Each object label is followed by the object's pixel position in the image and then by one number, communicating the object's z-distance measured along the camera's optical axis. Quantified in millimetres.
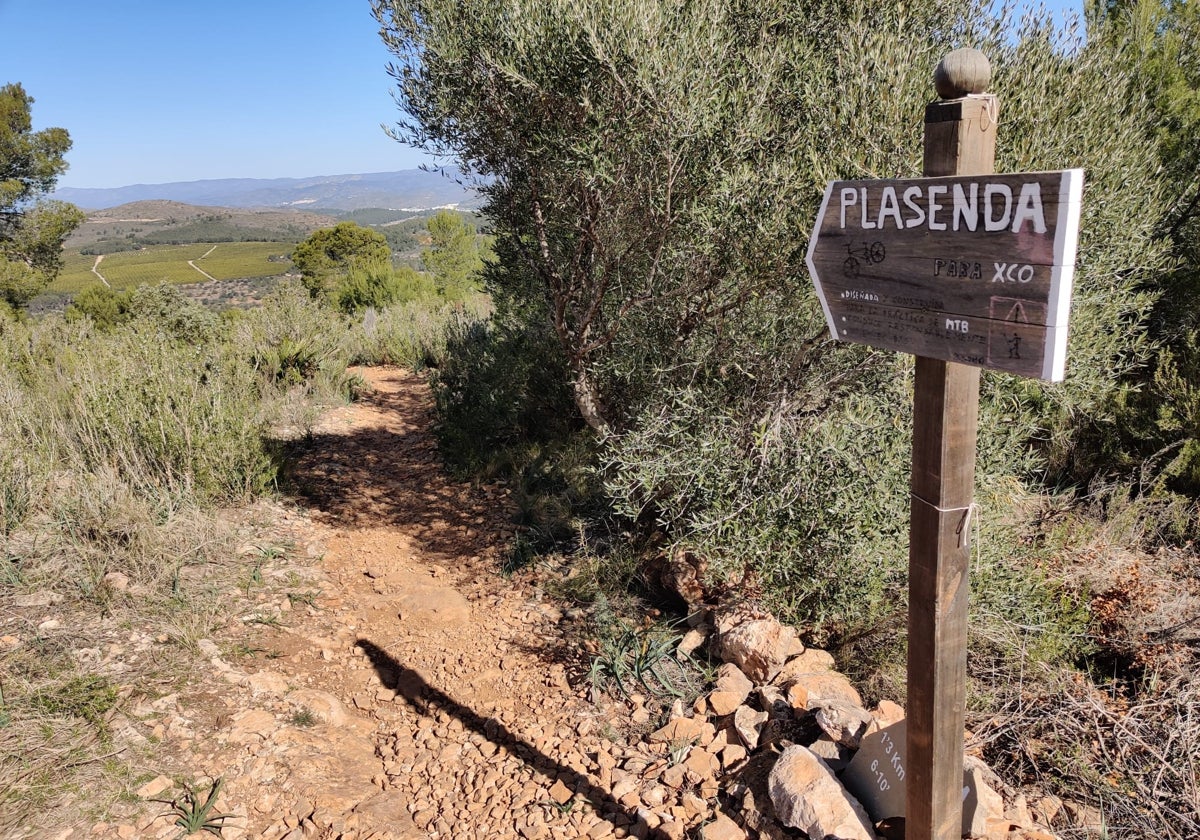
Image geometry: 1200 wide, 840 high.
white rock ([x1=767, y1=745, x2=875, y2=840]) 2557
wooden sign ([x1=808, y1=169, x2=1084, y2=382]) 1489
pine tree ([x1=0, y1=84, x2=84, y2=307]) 17469
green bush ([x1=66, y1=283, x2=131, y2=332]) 17028
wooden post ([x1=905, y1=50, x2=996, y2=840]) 1773
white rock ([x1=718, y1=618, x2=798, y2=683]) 3699
